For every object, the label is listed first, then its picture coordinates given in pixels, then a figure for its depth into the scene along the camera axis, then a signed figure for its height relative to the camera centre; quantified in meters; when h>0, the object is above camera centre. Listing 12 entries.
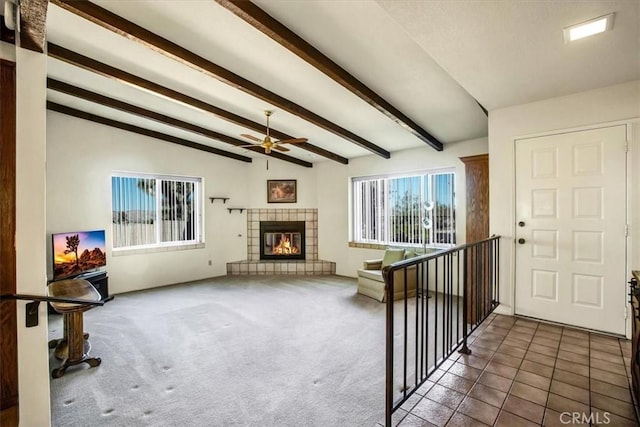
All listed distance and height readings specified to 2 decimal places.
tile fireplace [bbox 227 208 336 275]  6.73 -0.54
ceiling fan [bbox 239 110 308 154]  3.85 +0.96
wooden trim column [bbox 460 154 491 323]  3.23 +0.09
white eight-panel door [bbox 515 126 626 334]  2.65 -0.18
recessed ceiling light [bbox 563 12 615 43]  1.77 +1.17
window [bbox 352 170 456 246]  4.88 +0.04
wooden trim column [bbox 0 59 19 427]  1.42 -0.16
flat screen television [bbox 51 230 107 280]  3.97 -0.56
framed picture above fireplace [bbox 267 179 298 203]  6.74 +0.50
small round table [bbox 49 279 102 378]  2.41 -0.96
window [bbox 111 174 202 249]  5.07 +0.07
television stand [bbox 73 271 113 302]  4.14 -0.99
